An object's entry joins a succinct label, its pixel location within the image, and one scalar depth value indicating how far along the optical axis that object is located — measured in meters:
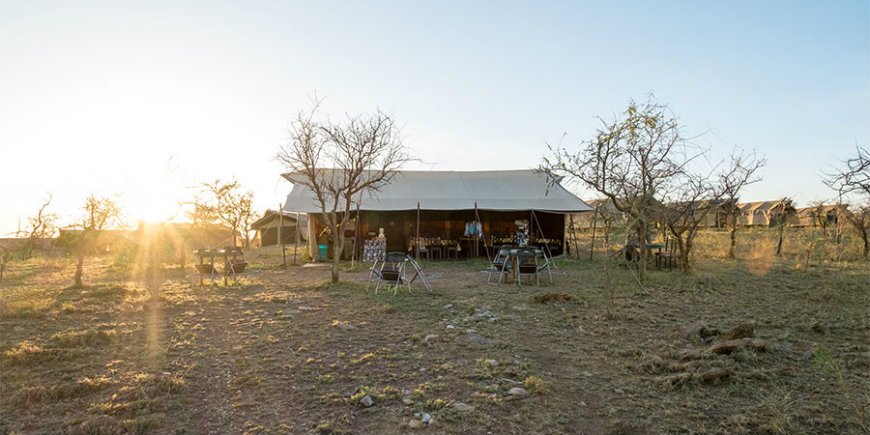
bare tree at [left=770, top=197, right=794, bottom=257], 16.06
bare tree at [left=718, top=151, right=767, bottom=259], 11.54
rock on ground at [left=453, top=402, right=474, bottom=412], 3.41
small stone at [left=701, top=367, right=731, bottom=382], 3.90
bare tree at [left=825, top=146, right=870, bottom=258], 14.32
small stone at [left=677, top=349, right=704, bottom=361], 4.46
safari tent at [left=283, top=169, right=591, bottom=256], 16.31
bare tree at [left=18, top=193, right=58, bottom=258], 10.92
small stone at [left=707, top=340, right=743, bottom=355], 4.53
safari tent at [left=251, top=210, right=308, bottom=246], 27.81
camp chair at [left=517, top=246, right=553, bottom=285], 9.66
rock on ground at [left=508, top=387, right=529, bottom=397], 3.70
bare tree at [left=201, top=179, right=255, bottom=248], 17.68
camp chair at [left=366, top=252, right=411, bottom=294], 8.49
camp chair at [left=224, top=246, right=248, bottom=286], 10.00
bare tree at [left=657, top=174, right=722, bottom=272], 10.30
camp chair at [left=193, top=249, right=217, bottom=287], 9.61
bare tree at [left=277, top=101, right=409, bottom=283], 10.11
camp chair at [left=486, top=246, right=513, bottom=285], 9.89
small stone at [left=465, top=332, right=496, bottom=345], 5.24
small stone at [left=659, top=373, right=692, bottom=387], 3.85
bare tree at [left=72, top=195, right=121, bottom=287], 9.57
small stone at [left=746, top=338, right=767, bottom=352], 4.64
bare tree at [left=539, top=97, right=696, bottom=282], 9.33
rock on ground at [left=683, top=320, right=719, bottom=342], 5.19
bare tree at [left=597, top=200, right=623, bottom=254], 13.05
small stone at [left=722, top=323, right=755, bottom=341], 4.98
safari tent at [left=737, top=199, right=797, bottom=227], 33.41
